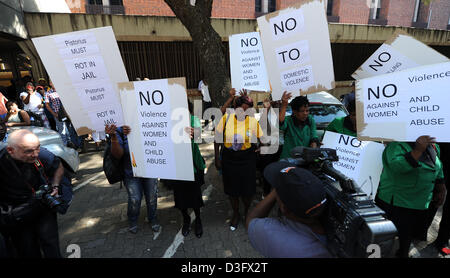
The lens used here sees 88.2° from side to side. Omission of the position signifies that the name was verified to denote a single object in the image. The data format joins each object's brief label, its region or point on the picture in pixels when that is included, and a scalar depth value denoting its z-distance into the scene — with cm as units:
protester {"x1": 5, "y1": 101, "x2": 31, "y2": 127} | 496
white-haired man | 207
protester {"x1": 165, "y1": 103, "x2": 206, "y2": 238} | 317
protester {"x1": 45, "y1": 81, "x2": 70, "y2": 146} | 620
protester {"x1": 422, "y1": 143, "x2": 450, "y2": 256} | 283
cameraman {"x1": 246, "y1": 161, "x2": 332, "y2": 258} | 125
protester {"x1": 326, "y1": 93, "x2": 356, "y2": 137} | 279
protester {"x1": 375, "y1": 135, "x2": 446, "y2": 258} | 215
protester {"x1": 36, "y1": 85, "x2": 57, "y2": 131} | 642
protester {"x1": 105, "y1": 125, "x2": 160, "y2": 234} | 289
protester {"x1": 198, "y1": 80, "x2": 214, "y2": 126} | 964
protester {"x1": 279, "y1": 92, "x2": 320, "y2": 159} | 309
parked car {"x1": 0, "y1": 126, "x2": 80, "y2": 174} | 417
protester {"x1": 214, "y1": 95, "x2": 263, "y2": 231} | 319
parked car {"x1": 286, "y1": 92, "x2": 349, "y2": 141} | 505
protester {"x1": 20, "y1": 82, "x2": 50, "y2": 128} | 635
